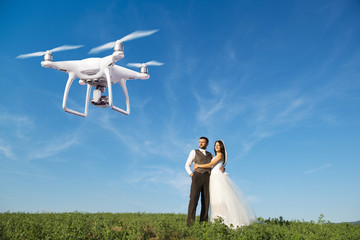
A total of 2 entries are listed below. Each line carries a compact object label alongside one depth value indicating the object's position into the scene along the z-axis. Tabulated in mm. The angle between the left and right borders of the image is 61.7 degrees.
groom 8664
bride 8422
